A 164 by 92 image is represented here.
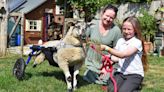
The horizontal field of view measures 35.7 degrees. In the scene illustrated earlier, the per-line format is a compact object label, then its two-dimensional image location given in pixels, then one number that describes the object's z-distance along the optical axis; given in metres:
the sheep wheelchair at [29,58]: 4.36
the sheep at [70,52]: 4.05
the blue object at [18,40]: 13.39
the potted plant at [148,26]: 10.01
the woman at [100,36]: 4.07
